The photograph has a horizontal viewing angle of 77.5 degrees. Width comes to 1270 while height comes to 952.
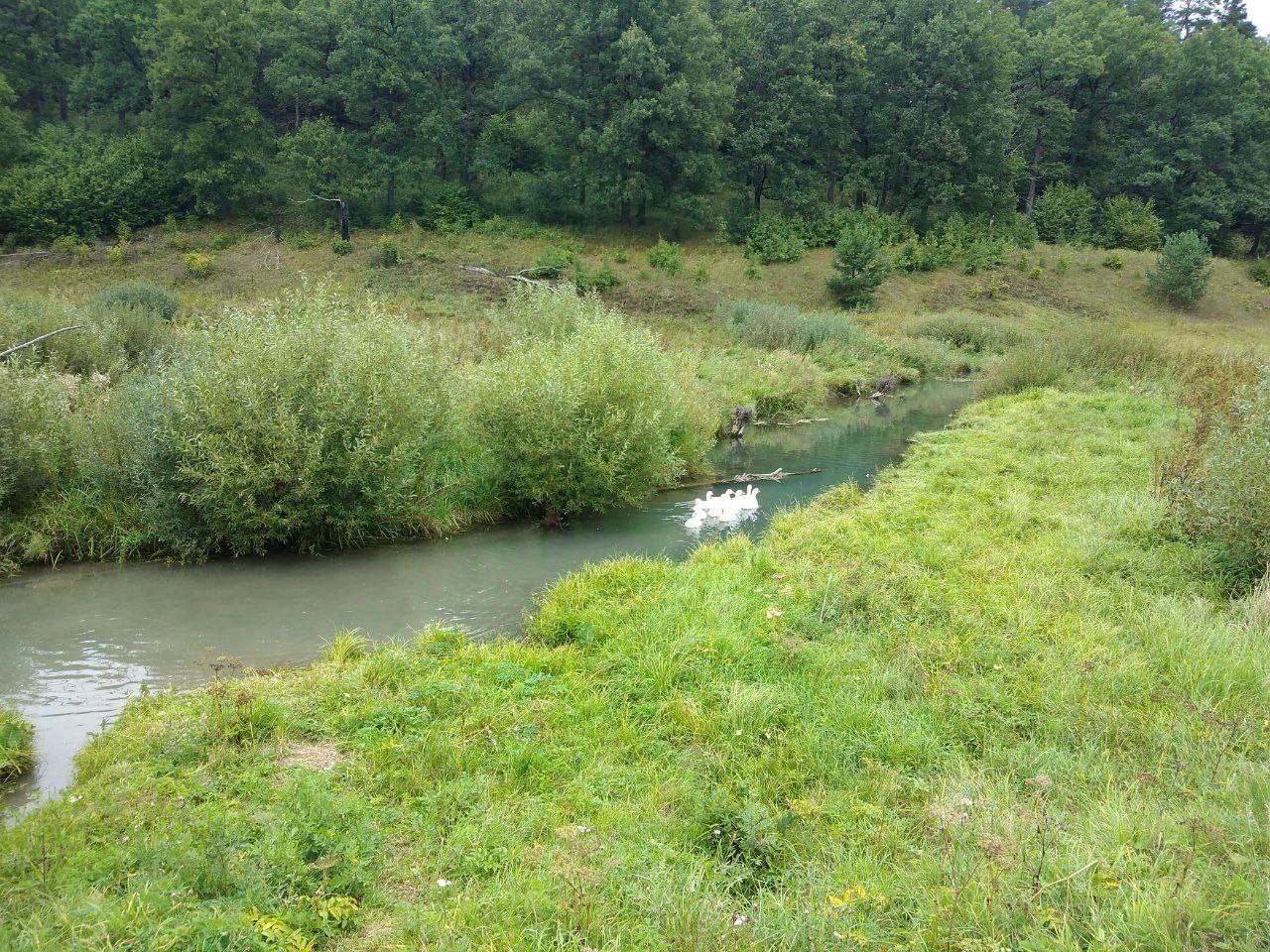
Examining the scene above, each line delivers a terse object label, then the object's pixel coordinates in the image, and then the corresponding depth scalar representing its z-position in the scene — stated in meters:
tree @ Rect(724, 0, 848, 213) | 51.19
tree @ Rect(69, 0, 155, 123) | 50.31
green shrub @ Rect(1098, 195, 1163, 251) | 54.50
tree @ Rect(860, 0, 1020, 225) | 53.31
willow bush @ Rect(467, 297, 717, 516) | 13.33
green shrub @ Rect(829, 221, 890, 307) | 42.19
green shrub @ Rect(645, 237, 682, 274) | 43.66
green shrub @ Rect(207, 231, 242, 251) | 43.38
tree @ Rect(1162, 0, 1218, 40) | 71.44
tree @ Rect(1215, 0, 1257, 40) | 70.50
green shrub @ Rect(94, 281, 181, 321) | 22.75
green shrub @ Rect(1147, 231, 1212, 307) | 45.41
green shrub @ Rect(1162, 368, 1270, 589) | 8.72
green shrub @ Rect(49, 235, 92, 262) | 40.72
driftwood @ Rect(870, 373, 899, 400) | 29.09
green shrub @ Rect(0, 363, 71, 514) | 11.53
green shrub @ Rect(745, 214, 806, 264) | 47.09
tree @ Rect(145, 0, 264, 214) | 45.41
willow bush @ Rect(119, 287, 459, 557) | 11.30
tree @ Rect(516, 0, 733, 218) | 44.88
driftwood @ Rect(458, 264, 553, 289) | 39.16
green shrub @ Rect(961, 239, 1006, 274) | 48.94
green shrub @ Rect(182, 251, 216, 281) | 38.78
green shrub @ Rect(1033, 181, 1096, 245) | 55.75
